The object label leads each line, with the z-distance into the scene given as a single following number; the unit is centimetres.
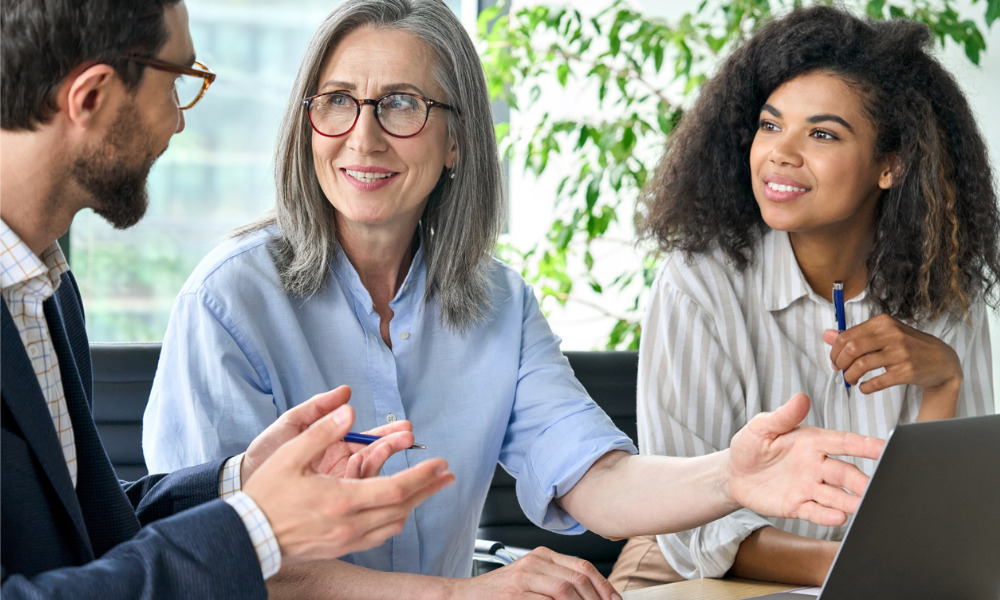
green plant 273
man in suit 79
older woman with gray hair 131
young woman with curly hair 166
